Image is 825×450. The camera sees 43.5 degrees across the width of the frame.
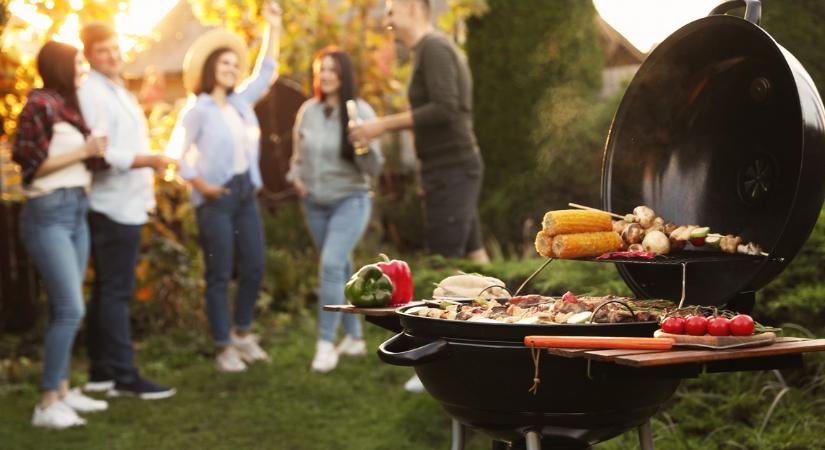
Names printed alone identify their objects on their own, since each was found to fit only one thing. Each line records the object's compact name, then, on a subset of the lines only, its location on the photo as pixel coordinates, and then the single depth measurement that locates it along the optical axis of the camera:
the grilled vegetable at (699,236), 2.91
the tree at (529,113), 10.06
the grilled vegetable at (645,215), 3.09
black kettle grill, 2.66
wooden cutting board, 2.38
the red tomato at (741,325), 2.45
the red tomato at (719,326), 2.44
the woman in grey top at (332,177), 6.55
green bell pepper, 3.56
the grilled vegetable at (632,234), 3.04
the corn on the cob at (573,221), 2.94
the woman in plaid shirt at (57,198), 5.34
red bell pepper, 3.68
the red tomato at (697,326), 2.47
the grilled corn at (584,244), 2.91
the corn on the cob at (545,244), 2.97
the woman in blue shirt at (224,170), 6.53
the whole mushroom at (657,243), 2.95
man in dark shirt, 5.77
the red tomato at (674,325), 2.51
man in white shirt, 5.78
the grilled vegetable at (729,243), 2.78
